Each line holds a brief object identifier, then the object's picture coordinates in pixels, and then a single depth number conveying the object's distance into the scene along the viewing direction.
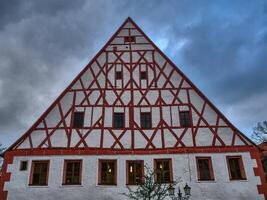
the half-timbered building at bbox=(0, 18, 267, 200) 15.52
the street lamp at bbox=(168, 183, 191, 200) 11.77
